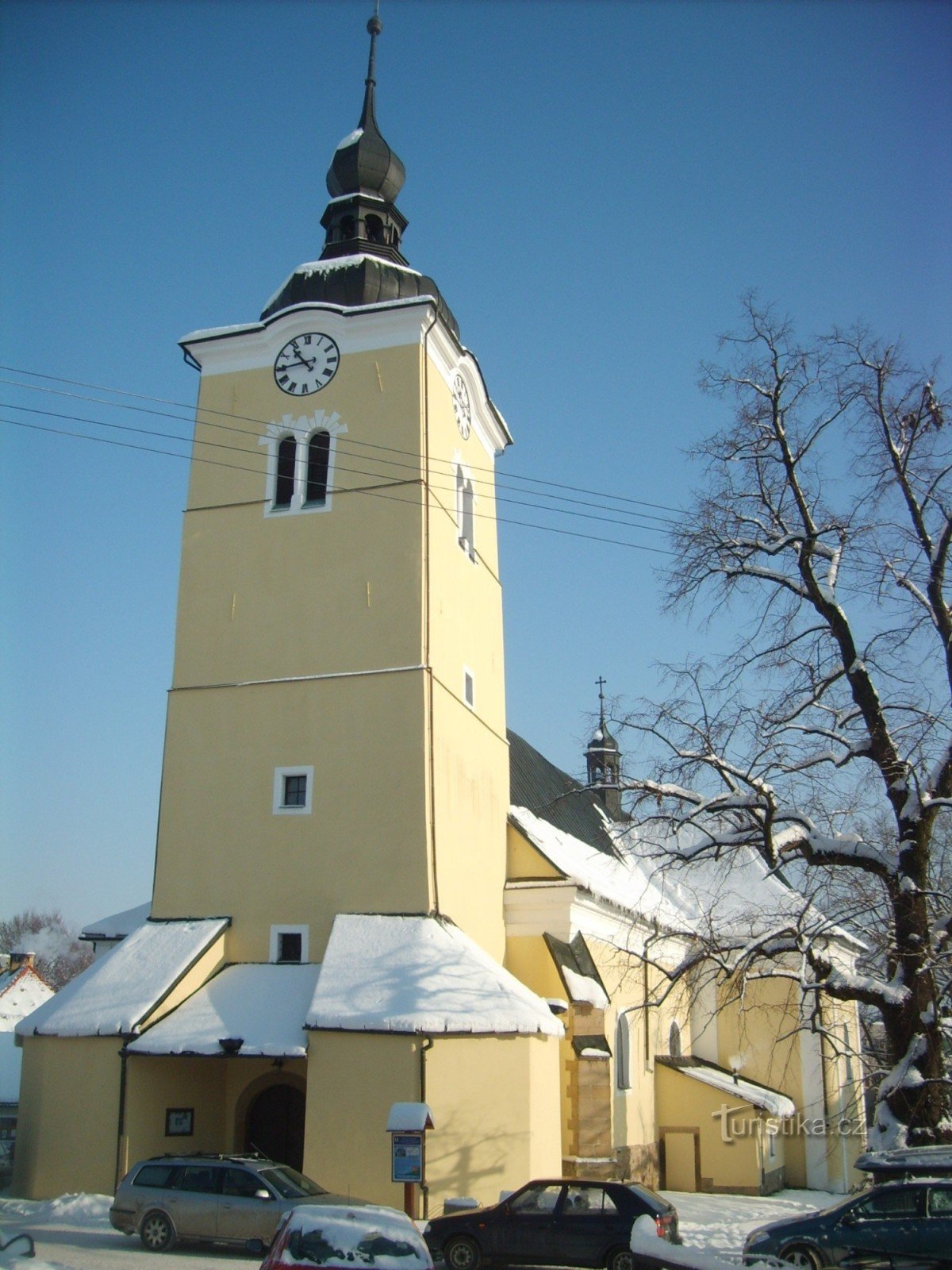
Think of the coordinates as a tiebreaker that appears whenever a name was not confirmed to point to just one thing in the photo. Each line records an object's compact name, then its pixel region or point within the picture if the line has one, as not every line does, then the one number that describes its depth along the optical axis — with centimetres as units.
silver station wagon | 1348
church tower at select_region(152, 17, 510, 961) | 1975
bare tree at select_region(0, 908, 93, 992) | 7575
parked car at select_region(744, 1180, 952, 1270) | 1155
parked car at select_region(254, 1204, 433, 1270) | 873
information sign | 1355
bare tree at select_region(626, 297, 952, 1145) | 1357
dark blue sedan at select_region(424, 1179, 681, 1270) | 1302
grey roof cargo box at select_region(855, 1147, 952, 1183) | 1181
